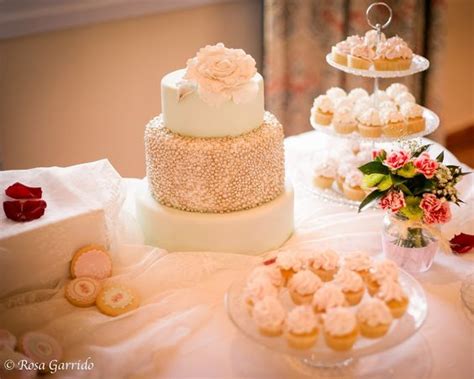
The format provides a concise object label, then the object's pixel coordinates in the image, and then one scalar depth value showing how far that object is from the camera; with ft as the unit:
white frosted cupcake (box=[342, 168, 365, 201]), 7.22
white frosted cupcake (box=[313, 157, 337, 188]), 7.48
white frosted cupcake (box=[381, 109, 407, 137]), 7.29
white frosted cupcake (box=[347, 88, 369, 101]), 7.90
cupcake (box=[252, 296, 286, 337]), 4.66
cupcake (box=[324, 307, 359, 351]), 4.58
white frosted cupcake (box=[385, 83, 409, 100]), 7.91
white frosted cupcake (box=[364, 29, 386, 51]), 7.61
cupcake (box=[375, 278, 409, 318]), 4.83
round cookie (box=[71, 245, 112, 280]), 5.94
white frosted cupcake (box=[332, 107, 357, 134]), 7.47
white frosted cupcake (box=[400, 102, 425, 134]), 7.34
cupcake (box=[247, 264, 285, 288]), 5.11
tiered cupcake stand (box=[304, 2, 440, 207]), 7.29
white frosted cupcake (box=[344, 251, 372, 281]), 5.17
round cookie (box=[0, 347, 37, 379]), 4.91
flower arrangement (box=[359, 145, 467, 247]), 5.82
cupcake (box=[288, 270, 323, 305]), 4.94
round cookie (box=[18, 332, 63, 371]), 5.10
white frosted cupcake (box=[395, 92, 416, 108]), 7.65
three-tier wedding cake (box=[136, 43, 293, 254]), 6.14
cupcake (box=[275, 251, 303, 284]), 5.21
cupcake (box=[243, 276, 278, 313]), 4.90
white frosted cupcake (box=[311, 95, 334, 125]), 7.72
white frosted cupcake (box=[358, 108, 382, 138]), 7.34
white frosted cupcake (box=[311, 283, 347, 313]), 4.78
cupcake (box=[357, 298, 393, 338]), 4.65
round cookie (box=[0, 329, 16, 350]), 5.08
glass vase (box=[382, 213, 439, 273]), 6.10
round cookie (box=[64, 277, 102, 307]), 5.72
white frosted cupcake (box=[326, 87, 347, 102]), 7.91
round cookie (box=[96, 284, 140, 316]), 5.64
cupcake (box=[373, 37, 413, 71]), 7.37
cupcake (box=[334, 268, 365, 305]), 4.94
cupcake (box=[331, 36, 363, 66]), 7.61
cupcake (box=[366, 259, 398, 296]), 5.05
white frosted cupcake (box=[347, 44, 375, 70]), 7.43
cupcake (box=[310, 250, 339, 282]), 5.24
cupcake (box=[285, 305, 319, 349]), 4.60
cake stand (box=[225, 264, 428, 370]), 4.67
